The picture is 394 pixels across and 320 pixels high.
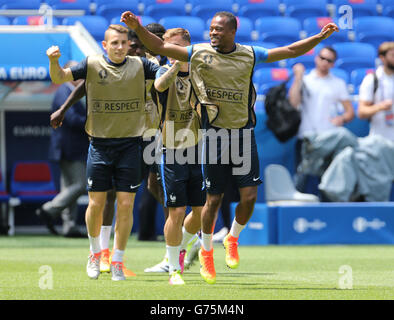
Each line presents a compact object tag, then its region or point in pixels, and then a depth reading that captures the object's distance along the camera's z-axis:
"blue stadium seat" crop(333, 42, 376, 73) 14.76
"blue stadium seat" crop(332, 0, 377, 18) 16.03
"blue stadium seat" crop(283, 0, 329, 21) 15.75
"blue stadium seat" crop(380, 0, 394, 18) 16.28
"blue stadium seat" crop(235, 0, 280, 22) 15.49
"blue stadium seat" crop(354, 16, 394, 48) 15.57
